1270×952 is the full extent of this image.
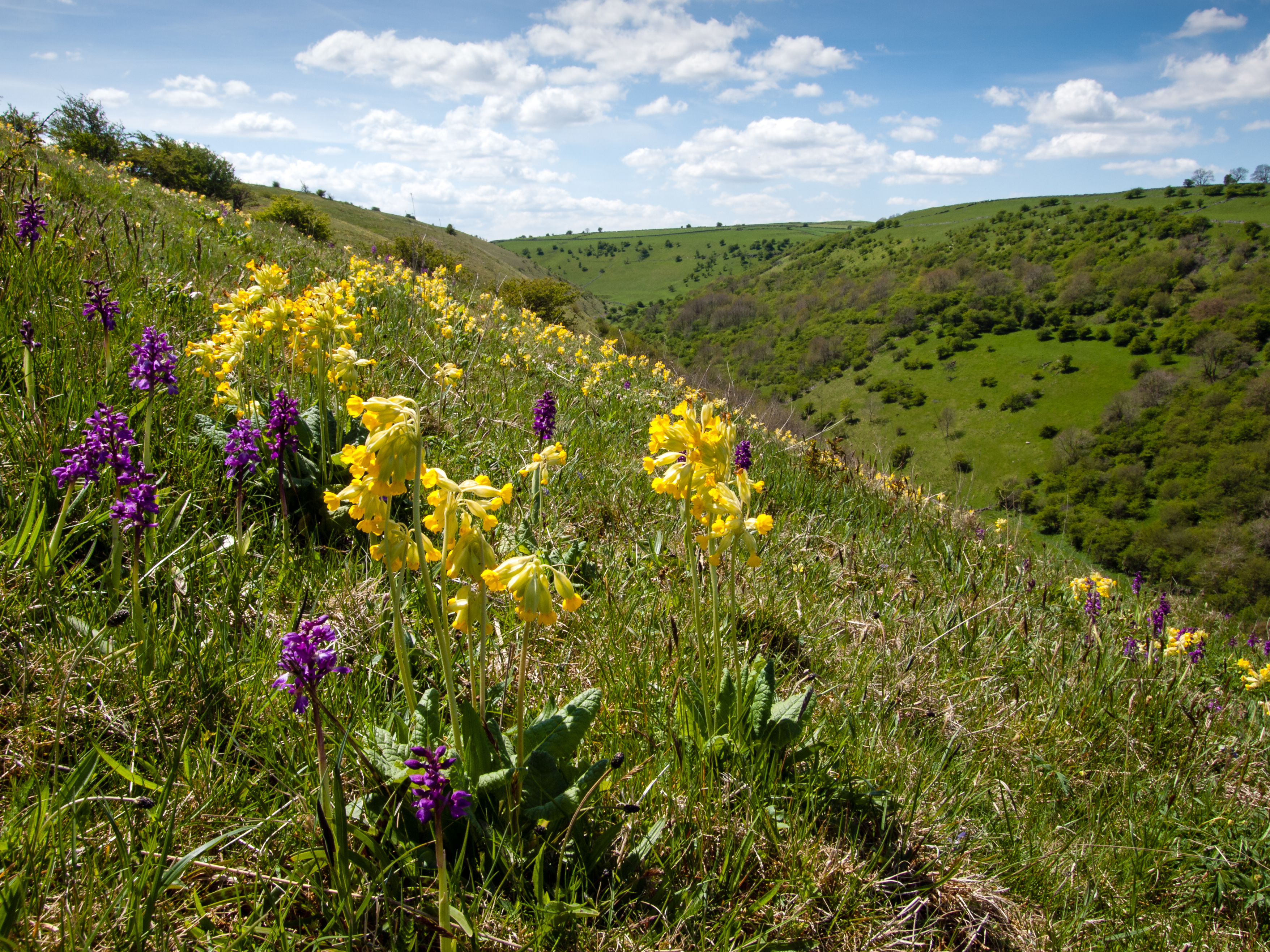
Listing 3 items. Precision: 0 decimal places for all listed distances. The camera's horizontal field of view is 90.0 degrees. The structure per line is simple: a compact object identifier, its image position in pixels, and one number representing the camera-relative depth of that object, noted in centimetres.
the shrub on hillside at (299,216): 3053
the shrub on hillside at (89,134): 2827
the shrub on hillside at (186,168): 3597
